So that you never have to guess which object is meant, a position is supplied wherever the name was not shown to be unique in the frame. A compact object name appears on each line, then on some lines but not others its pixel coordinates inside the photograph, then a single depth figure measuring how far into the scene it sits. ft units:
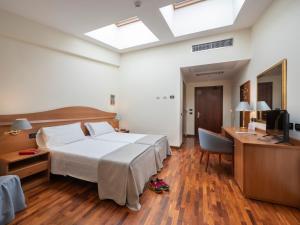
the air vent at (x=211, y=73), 15.24
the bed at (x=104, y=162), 6.01
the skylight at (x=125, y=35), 12.64
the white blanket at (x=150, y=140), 9.24
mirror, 6.83
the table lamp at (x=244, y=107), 10.09
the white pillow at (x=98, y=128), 11.49
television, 5.95
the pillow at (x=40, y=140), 8.52
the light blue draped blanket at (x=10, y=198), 4.96
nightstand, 6.56
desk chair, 8.91
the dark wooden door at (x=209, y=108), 18.88
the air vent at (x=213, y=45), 11.33
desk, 5.74
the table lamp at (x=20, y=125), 7.09
